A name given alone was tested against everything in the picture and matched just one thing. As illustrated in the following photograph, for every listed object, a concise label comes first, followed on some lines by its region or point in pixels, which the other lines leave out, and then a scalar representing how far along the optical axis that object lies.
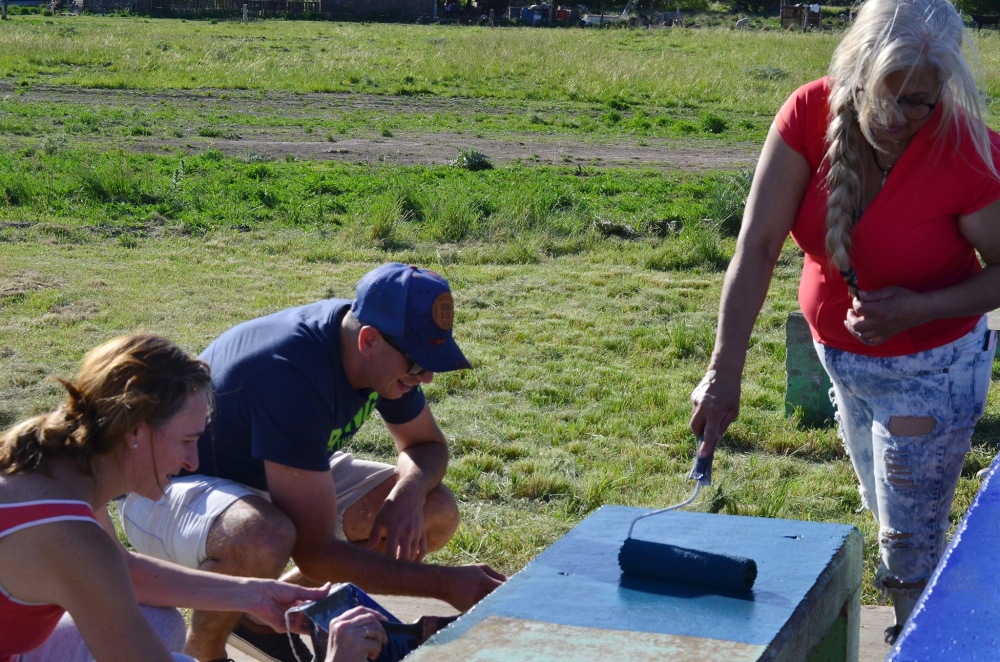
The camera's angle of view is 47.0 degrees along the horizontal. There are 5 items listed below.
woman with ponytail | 2.06
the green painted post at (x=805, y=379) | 5.34
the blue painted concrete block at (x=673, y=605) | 2.27
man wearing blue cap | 2.88
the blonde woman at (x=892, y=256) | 2.55
